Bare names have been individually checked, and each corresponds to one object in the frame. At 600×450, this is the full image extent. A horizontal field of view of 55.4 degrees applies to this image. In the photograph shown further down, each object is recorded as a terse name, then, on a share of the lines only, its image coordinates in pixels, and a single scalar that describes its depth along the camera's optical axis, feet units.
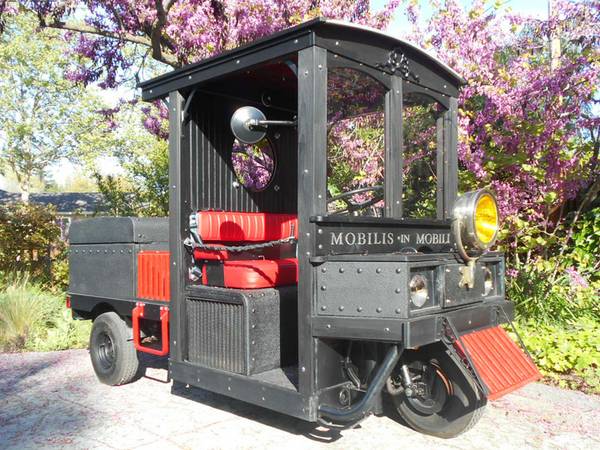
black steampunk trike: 9.98
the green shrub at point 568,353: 15.17
